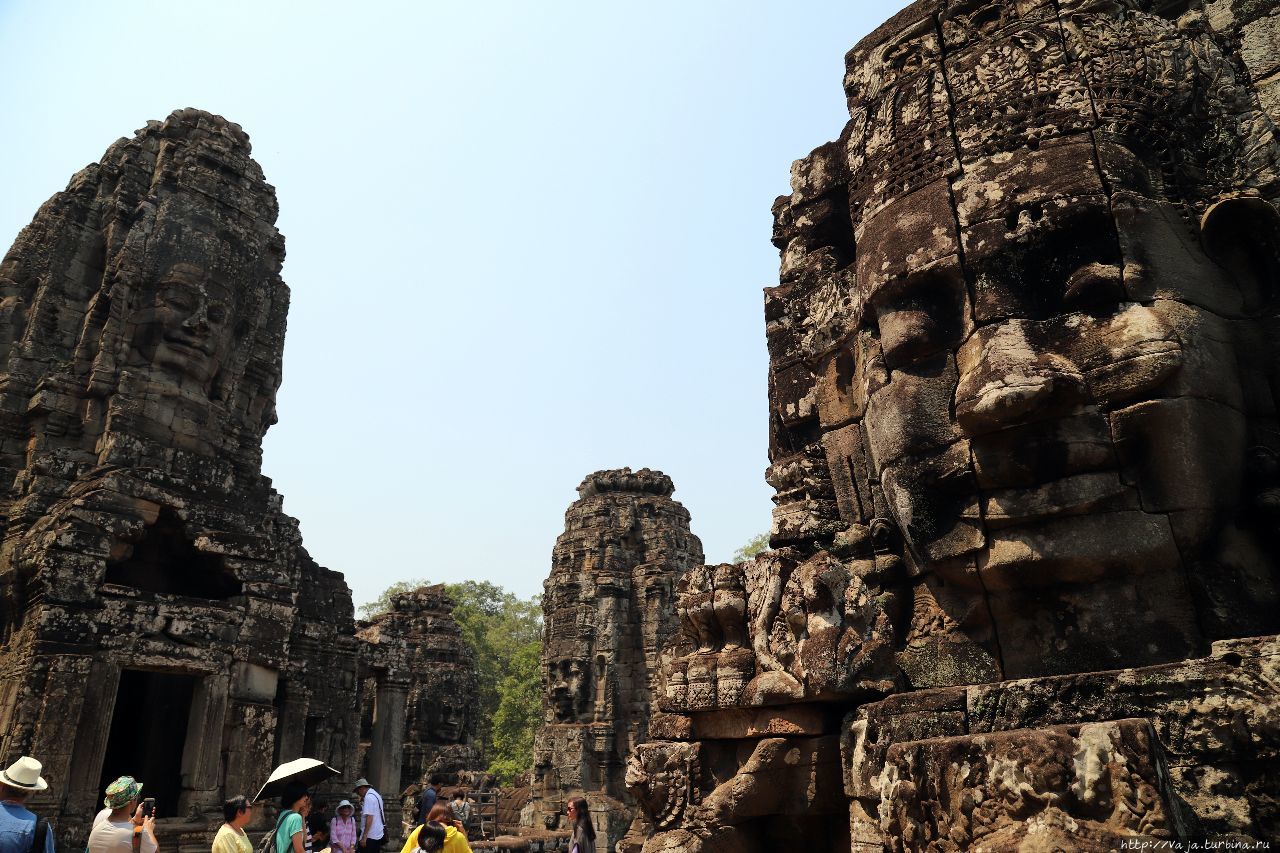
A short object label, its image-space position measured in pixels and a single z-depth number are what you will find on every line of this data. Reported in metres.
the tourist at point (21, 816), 4.04
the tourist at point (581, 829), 8.12
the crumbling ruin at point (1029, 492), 2.71
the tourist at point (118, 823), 4.77
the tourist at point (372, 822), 8.83
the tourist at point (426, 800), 11.70
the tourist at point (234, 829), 4.68
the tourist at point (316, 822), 6.76
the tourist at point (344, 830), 7.86
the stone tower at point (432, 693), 19.80
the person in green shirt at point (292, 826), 4.93
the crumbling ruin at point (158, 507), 9.08
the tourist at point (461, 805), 13.56
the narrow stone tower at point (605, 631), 21.64
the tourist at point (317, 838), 6.39
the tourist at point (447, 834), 4.55
